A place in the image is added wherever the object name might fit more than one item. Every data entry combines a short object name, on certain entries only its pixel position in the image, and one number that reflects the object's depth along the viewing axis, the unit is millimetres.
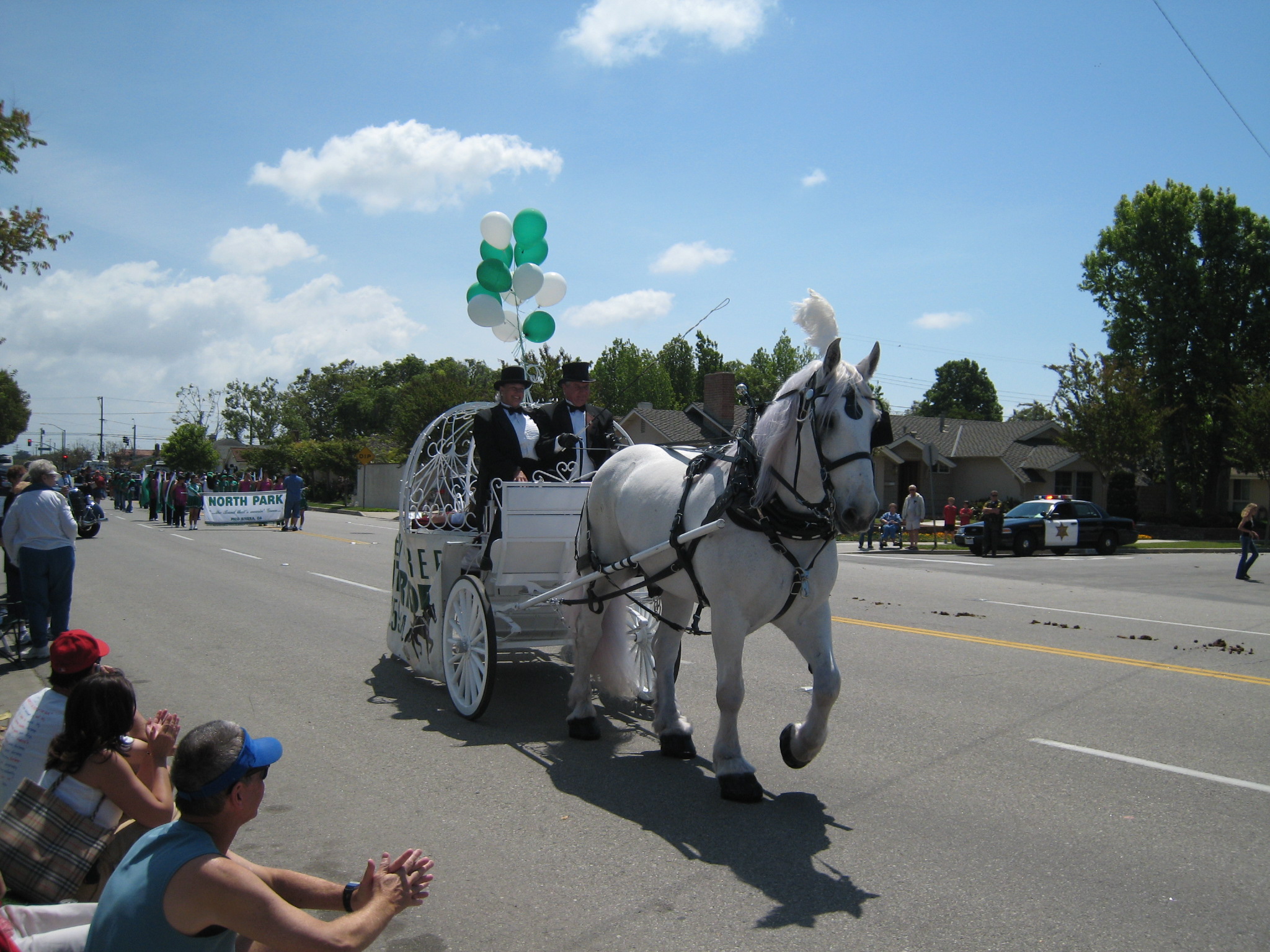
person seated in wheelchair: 28153
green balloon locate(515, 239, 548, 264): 8922
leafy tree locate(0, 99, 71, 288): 10586
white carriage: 6508
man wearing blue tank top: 2238
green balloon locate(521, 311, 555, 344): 8945
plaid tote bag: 2902
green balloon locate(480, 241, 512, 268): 8852
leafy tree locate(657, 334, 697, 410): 79250
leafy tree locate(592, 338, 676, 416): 68938
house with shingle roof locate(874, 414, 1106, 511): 43469
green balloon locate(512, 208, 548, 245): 8742
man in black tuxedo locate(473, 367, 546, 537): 7184
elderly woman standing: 8461
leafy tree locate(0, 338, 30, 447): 73500
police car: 26047
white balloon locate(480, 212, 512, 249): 8695
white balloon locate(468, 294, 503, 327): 8766
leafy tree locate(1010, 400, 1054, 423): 89975
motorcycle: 21219
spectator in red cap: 3428
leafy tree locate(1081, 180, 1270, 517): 41375
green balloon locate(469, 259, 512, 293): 8773
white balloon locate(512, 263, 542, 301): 8750
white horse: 4359
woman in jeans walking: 18469
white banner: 33250
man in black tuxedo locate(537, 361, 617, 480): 7367
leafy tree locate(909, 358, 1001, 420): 101500
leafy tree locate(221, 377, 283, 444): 95062
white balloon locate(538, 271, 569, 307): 8961
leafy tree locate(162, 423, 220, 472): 71875
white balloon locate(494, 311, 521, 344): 8961
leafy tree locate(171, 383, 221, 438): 88550
